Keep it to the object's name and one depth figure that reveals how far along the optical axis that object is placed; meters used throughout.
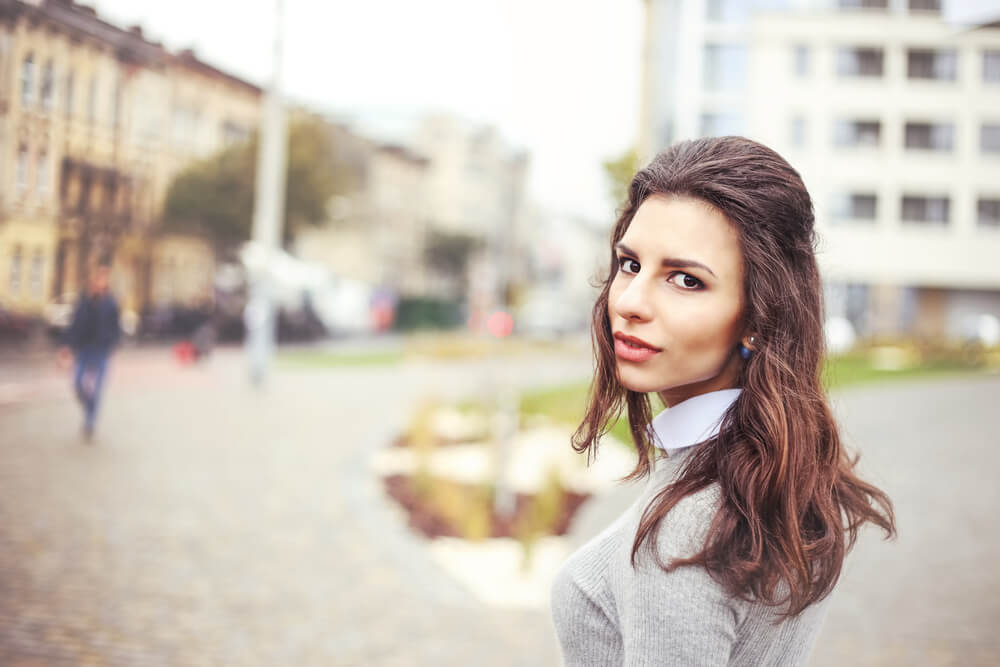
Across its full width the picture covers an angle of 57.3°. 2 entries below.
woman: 1.18
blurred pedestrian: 9.34
